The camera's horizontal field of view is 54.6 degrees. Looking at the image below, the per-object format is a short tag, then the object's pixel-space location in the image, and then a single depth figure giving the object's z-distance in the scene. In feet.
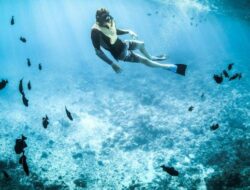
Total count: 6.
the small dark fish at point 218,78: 22.60
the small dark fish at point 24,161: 17.28
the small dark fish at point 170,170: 20.21
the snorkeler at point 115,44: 21.34
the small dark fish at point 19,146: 19.45
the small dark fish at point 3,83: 18.12
